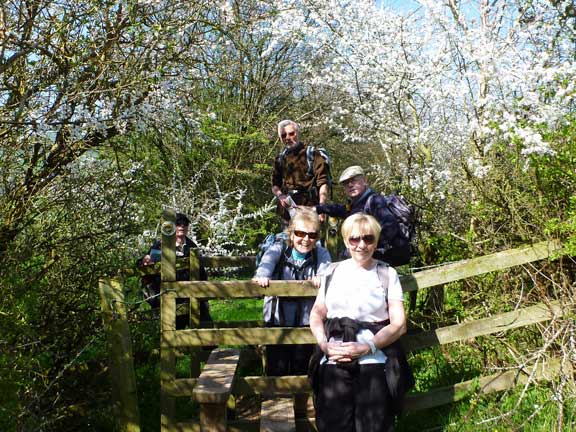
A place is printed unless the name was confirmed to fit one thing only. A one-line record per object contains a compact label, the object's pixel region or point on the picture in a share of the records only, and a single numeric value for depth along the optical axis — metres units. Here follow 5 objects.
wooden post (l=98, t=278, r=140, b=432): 4.19
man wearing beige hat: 4.63
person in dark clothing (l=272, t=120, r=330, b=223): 6.07
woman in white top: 3.63
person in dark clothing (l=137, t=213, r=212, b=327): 5.42
